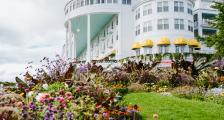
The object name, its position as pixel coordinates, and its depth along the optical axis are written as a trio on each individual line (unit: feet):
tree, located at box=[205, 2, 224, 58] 82.64
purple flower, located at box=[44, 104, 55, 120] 21.36
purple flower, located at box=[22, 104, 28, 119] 22.36
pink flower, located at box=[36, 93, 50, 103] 24.71
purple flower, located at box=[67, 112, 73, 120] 22.37
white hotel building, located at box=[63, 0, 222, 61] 175.42
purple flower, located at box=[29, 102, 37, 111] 22.74
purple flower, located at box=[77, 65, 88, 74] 58.16
